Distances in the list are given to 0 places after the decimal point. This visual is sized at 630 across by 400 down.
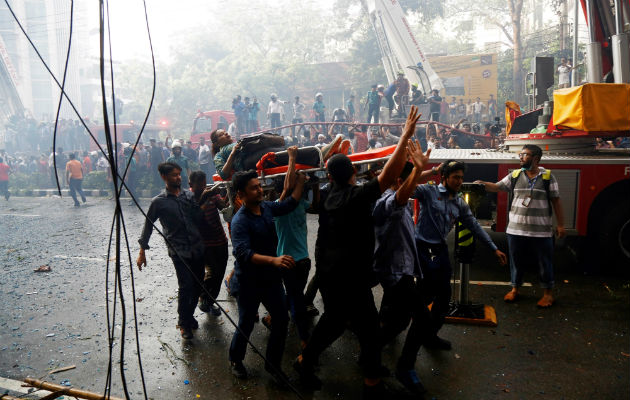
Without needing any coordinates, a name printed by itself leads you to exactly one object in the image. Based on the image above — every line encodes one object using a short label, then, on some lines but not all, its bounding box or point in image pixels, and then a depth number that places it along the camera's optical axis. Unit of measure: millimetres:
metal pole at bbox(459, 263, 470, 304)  5098
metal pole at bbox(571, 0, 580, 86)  8453
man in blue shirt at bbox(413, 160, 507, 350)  4074
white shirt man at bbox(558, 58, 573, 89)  14234
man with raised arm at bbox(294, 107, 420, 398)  3438
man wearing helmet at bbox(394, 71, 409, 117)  17203
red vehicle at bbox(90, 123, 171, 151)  24109
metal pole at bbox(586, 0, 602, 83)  8086
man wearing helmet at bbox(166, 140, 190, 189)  13141
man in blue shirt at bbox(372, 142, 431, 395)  3660
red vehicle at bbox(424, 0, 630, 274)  6344
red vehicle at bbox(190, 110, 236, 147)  22141
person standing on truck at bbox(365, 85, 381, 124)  17188
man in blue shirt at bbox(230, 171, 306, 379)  3834
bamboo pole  3182
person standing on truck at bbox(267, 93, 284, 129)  19688
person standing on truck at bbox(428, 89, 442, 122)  16706
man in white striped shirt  5379
